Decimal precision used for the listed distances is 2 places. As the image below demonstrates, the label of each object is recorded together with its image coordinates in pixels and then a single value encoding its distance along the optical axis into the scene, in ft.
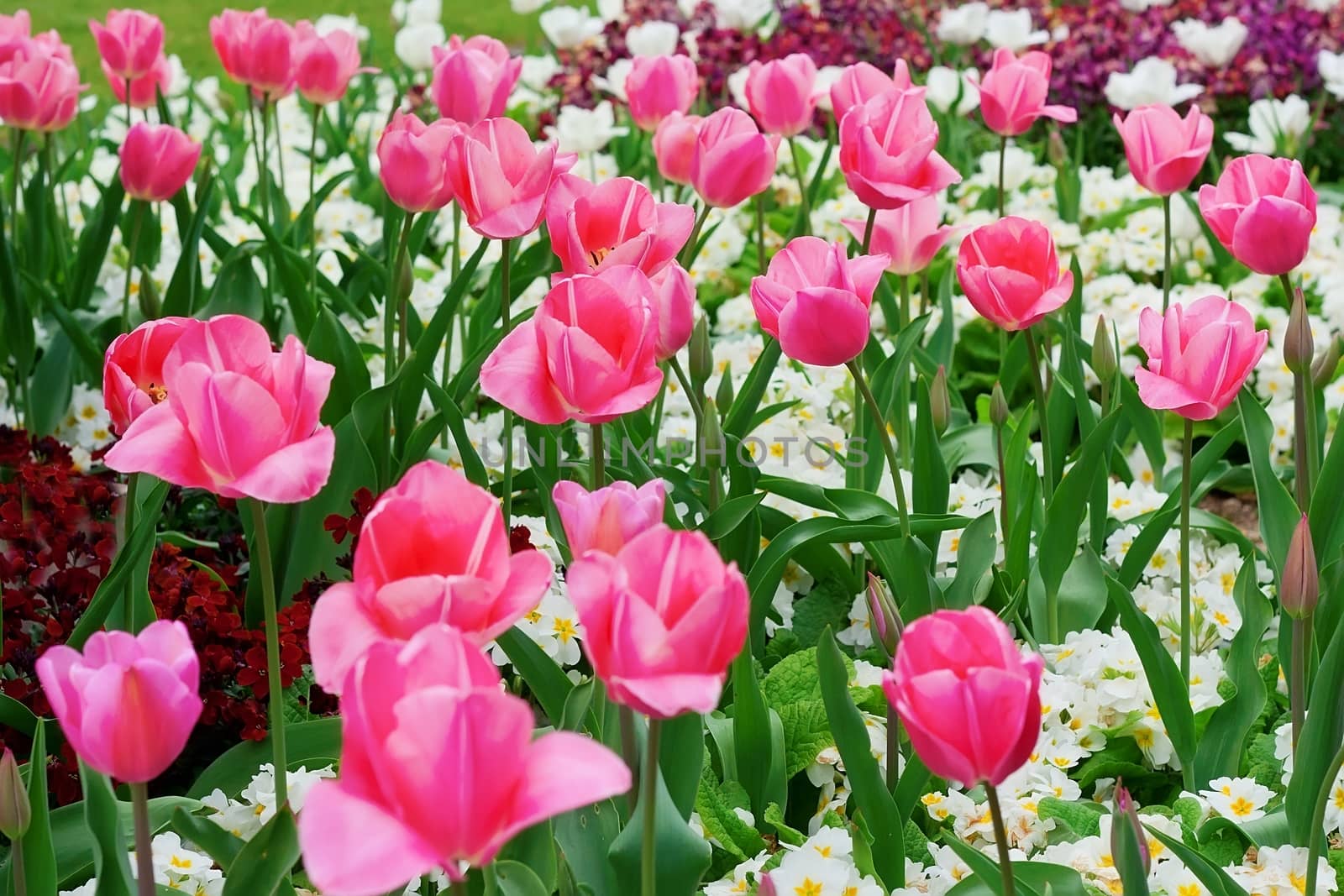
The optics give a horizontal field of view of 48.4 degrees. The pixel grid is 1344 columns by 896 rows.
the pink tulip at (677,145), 7.38
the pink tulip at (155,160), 8.10
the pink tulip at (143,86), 10.94
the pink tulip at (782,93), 8.29
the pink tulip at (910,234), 7.27
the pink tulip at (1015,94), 8.02
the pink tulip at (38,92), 8.68
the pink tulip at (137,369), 4.49
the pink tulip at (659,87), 8.73
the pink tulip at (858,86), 7.41
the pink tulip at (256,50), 9.52
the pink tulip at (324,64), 9.67
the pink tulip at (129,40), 10.13
